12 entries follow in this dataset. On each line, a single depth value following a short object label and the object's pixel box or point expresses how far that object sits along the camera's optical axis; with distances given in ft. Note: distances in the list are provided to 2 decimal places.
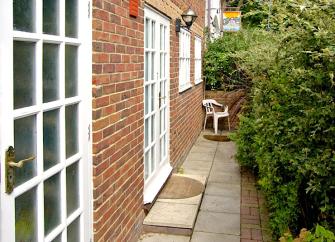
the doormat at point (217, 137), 36.85
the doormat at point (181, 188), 19.70
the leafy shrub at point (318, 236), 9.69
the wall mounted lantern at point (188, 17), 26.13
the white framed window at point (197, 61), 36.91
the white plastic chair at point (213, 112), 40.01
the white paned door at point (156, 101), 18.25
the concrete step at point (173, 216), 16.26
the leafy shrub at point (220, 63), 43.19
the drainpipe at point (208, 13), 52.97
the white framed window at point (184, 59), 27.76
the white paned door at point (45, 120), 7.33
